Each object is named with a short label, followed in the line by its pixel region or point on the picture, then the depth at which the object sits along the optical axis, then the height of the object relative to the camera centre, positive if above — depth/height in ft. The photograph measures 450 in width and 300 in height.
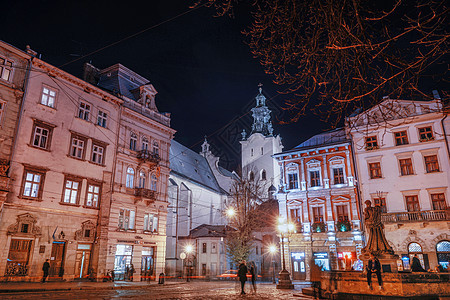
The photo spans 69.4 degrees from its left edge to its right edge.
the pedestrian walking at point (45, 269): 67.41 -3.43
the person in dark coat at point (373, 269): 34.78 -1.82
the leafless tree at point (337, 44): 16.96 +11.43
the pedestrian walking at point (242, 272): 52.95 -3.27
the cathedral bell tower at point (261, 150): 198.18 +61.95
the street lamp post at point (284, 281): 68.18 -6.02
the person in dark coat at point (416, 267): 45.10 -2.10
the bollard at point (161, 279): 78.78 -6.50
